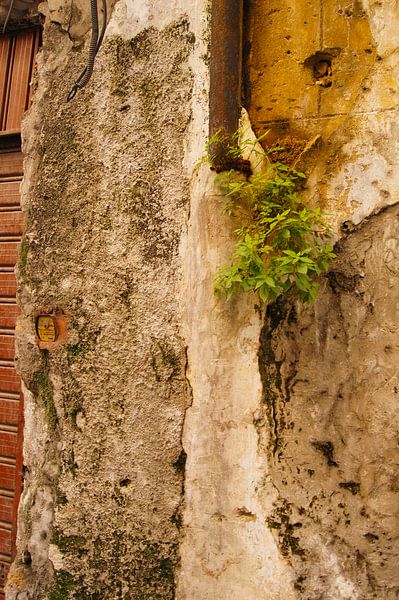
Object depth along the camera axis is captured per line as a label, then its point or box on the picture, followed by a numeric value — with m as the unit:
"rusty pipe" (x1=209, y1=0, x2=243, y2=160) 1.91
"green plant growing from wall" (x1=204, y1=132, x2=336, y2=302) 1.73
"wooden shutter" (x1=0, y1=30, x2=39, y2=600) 2.75
